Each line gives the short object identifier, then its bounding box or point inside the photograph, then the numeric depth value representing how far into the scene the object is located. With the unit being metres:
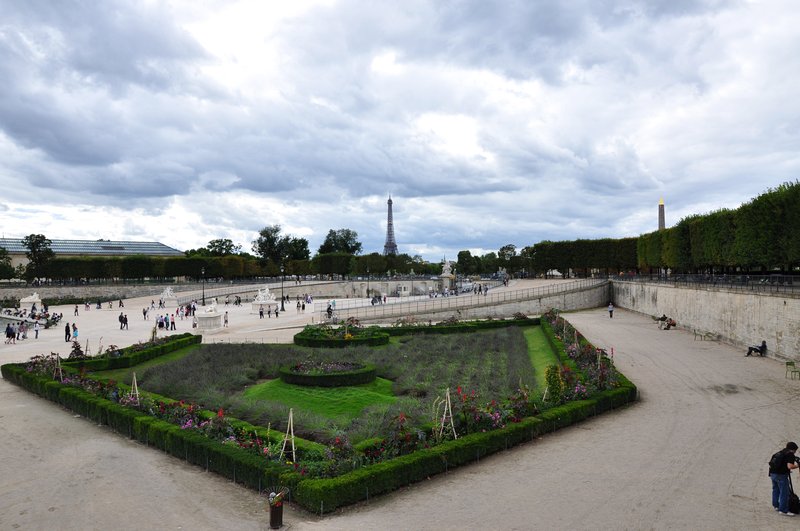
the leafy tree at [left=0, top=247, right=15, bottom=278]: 81.00
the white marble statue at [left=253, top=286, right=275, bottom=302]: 51.69
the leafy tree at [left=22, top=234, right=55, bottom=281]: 78.75
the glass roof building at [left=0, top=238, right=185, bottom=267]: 108.25
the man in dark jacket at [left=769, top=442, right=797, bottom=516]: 9.14
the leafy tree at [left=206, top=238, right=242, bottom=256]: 111.94
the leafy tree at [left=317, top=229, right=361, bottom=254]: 126.12
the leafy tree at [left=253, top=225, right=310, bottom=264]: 111.44
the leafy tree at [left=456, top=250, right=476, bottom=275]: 132.12
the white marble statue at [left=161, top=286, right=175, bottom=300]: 62.38
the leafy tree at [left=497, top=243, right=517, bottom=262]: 138.25
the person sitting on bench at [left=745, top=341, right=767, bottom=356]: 25.20
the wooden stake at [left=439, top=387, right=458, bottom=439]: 12.80
